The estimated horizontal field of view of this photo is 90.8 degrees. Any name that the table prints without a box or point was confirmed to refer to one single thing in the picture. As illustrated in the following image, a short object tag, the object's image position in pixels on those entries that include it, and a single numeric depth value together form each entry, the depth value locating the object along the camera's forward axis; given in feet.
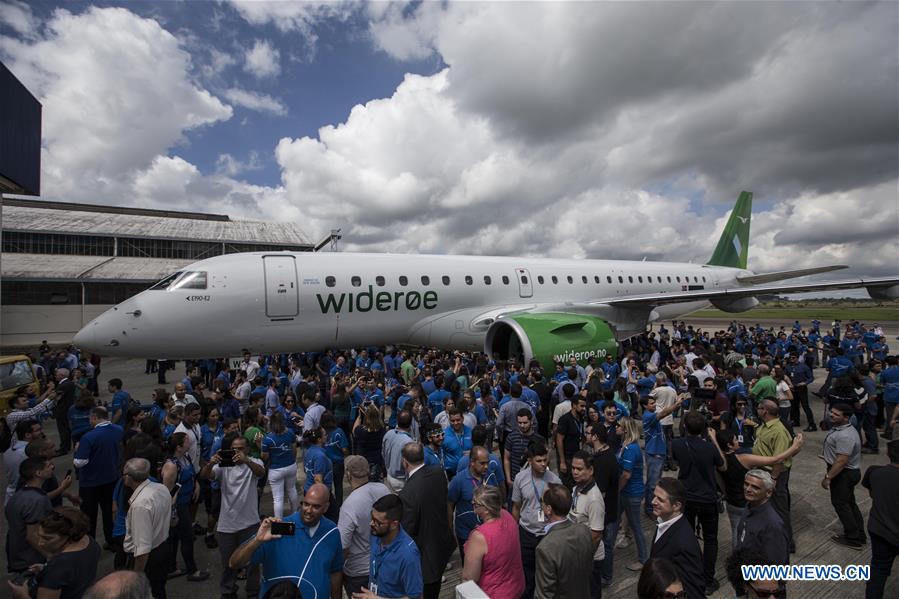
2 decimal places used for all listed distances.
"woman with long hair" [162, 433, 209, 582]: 15.25
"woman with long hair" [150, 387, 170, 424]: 22.06
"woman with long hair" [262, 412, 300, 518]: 17.24
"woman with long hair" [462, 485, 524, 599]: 10.07
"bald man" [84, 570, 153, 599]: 6.86
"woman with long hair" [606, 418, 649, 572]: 15.67
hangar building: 89.25
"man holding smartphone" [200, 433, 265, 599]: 14.28
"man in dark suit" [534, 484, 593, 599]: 9.61
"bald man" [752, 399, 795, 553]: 16.30
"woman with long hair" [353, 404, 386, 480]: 18.72
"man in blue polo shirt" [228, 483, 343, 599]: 9.72
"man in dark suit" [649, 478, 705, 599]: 10.33
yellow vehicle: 30.19
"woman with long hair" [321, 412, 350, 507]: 18.04
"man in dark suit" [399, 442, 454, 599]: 12.73
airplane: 34.91
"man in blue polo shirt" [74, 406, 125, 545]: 17.16
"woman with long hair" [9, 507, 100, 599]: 9.34
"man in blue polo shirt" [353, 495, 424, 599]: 9.73
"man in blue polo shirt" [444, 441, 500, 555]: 13.96
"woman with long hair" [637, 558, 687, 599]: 7.24
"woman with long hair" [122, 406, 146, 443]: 19.31
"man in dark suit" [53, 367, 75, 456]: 28.55
